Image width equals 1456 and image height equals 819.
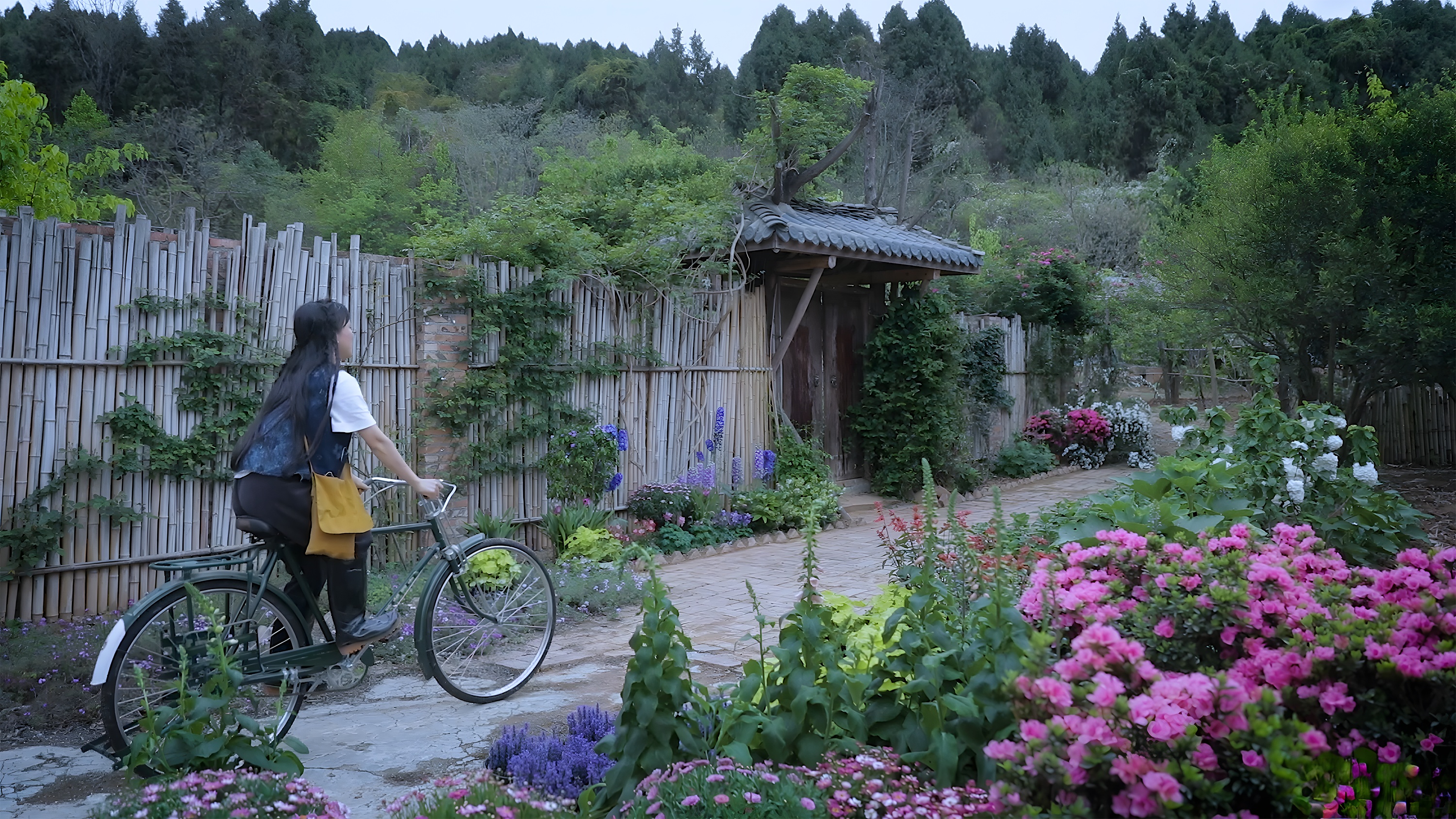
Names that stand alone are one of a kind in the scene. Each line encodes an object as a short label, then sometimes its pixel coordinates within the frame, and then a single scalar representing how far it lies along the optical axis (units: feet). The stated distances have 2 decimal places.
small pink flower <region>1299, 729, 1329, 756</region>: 5.49
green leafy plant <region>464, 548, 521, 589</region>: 13.21
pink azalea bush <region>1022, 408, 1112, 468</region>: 40.78
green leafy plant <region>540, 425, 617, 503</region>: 22.62
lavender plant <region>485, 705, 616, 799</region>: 9.11
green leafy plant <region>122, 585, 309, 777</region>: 7.92
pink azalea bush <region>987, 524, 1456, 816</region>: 5.48
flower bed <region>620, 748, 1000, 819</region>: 6.79
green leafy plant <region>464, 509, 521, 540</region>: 20.93
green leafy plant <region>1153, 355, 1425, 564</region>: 15.10
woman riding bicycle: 10.78
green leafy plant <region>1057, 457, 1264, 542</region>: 11.73
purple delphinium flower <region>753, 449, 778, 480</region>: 28.37
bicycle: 9.95
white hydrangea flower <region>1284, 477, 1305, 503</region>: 14.80
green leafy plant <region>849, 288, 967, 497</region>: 32.22
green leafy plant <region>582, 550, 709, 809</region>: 8.18
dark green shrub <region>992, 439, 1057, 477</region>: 37.58
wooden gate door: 32.09
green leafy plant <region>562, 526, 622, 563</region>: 21.29
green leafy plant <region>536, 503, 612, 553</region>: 22.04
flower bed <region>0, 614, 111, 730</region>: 11.97
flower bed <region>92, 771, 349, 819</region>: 7.03
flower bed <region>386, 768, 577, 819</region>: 7.22
